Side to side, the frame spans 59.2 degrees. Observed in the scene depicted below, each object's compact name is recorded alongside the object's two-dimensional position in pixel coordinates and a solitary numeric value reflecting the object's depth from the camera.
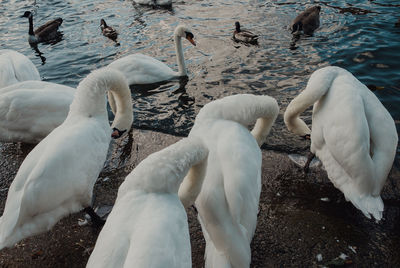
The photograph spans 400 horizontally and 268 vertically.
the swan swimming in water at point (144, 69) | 7.37
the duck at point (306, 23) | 9.30
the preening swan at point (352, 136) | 3.56
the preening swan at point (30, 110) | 4.86
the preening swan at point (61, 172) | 3.25
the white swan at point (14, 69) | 6.05
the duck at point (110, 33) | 10.17
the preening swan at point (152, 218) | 2.06
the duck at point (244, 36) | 8.95
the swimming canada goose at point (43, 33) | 11.05
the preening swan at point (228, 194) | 2.66
